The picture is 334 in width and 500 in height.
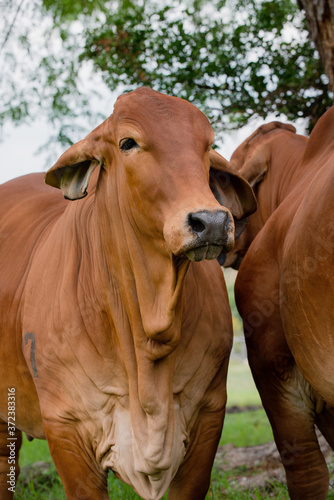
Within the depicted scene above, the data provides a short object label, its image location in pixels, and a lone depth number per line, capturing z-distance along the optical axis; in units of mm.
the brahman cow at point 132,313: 5949
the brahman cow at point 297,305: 6422
